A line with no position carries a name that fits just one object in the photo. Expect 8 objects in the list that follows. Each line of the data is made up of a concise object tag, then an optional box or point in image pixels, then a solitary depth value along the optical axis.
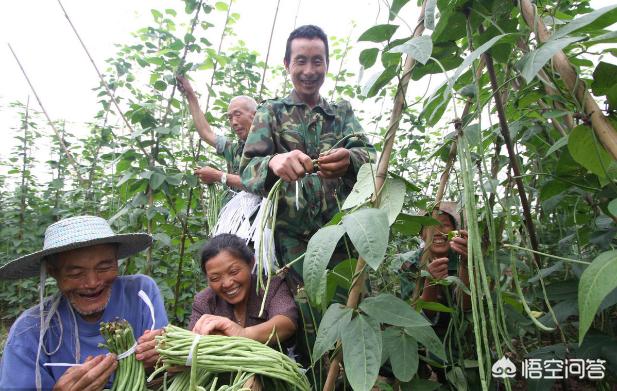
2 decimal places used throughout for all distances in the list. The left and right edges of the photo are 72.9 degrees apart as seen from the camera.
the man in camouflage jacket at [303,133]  1.40
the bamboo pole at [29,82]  1.96
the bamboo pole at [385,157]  0.75
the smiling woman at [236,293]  1.28
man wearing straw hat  1.09
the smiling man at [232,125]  2.10
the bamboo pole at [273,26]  2.22
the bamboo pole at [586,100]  0.65
